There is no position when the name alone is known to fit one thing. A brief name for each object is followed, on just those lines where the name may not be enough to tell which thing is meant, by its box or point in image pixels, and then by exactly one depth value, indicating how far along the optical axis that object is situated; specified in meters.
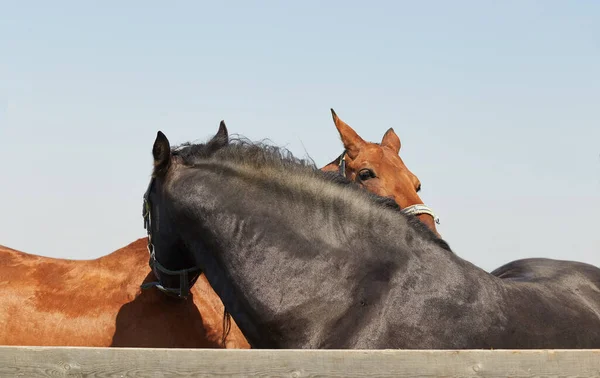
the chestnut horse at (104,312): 11.37
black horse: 9.05
